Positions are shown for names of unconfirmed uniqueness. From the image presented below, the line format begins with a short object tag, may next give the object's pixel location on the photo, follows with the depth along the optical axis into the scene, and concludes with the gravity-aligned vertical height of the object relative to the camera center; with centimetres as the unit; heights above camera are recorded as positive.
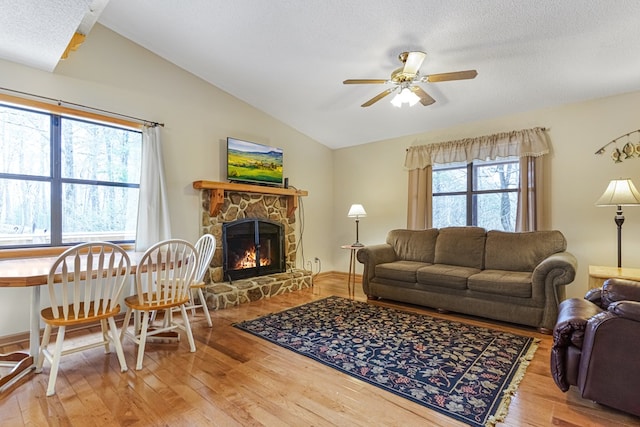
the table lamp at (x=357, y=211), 485 +2
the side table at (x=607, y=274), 280 -55
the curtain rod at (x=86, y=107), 286 +106
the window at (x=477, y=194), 423 +27
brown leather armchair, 167 -79
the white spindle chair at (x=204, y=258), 300 -44
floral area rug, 195 -112
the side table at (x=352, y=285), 454 -111
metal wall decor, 344 +68
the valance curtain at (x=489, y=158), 391 +73
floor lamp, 299 +16
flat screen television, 436 +72
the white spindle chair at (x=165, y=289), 234 -60
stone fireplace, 407 -38
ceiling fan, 264 +118
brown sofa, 306 -67
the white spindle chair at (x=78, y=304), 199 -62
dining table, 191 -57
